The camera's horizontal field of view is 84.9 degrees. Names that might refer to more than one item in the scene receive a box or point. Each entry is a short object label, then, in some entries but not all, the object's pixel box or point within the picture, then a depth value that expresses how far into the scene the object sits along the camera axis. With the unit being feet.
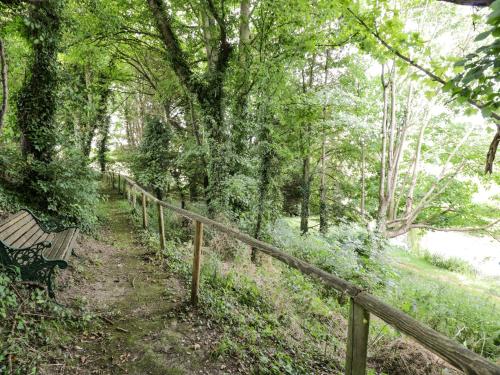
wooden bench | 10.99
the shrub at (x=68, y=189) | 20.22
